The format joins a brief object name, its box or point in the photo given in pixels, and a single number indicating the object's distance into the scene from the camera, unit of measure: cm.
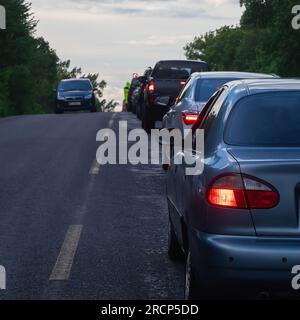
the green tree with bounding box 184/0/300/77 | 6206
